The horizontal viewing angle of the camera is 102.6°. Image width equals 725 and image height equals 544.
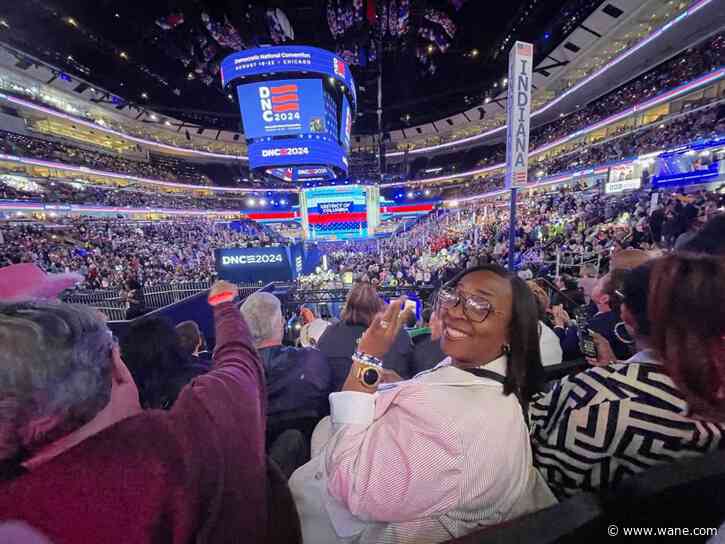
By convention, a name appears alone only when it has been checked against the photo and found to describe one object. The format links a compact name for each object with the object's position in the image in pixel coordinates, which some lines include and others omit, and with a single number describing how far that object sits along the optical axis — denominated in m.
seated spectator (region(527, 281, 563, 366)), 2.07
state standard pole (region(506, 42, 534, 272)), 3.24
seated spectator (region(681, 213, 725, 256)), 2.02
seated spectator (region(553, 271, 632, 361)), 1.80
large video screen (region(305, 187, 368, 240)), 20.84
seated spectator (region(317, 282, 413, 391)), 2.11
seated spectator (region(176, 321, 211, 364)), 2.36
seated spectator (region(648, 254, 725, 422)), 0.86
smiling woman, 0.85
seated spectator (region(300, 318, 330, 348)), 3.27
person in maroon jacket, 0.53
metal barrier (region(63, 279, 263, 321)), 7.30
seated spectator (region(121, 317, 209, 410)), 1.50
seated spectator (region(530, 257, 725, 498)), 0.90
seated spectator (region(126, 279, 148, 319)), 6.60
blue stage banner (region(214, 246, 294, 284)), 7.93
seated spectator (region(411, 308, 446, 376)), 2.19
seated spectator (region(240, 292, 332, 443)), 1.66
